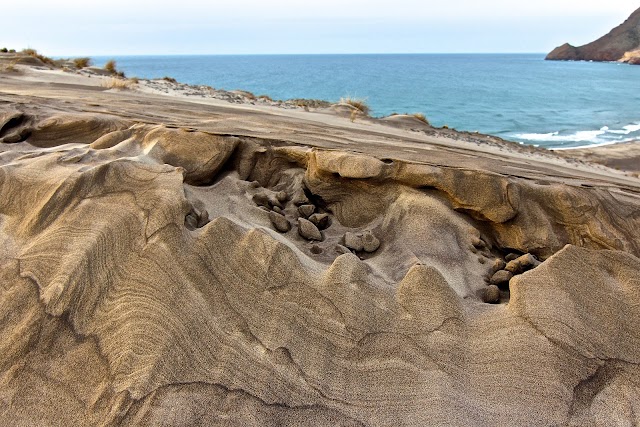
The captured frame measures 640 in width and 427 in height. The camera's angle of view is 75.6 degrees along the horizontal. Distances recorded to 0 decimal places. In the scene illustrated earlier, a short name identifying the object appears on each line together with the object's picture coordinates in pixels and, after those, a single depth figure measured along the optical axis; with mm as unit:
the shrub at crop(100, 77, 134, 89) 6769
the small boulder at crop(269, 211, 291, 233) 2707
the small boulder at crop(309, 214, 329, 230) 2875
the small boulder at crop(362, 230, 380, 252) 2648
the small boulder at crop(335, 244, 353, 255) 2514
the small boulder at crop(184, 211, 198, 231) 2311
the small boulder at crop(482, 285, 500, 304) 2238
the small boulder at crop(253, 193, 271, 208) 2973
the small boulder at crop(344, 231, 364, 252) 2641
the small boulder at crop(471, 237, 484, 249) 2743
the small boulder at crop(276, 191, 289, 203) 3094
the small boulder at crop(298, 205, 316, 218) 2963
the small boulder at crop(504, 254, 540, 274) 2498
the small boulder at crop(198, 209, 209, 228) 2395
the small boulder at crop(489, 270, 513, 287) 2391
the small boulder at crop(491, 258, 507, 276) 2520
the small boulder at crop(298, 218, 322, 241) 2698
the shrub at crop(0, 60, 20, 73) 7436
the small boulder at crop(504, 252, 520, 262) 2736
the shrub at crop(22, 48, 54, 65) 10867
